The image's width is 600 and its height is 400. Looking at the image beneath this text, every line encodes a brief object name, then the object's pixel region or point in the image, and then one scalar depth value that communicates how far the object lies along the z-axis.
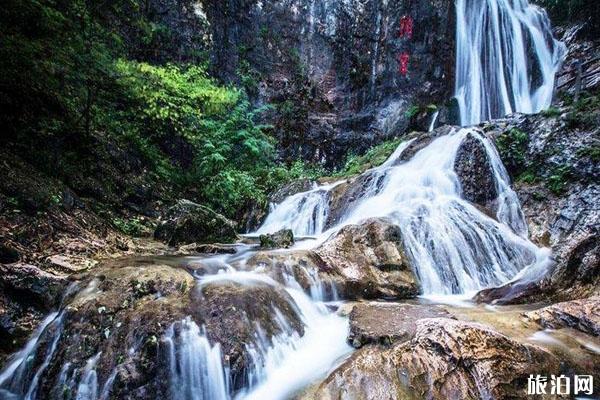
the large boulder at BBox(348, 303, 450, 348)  3.65
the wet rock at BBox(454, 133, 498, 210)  9.04
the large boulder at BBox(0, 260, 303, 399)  3.33
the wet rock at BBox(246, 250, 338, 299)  5.23
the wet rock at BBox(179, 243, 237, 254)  6.80
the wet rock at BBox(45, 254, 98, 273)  4.95
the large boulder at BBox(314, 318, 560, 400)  3.03
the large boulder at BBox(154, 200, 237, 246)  7.60
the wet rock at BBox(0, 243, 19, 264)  4.59
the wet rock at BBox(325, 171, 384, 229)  9.98
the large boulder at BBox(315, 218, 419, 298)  5.69
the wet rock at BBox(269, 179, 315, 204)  11.88
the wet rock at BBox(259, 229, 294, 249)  7.67
